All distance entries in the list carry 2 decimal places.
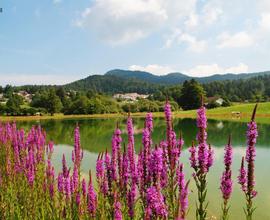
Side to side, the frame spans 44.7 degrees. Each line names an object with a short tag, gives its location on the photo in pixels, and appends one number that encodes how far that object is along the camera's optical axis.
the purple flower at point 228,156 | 3.58
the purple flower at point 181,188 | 3.28
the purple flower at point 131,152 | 4.16
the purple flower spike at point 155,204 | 2.89
